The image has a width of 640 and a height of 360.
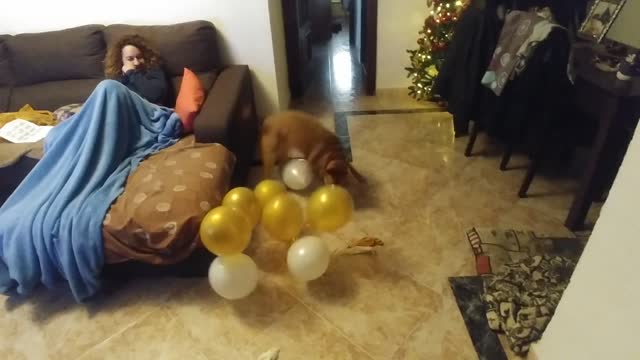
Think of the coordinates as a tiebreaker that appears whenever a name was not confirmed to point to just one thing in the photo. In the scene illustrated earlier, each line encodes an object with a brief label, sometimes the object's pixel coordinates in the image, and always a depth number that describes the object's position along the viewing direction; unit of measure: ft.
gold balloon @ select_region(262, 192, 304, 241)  5.65
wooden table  5.45
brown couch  7.75
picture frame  6.96
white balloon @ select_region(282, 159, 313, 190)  7.16
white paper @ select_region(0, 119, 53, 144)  6.86
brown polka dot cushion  5.15
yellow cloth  7.38
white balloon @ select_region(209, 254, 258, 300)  5.04
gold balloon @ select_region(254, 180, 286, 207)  6.19
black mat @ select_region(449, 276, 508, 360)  4.81
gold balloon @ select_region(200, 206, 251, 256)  4.91
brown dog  7.06
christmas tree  9.59
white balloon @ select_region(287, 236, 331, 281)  5.31
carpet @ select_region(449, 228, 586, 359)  4.99
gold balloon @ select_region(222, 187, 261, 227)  5.53
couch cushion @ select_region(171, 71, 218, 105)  7.68
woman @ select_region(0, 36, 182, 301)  5.16
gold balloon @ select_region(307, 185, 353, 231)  5.75
